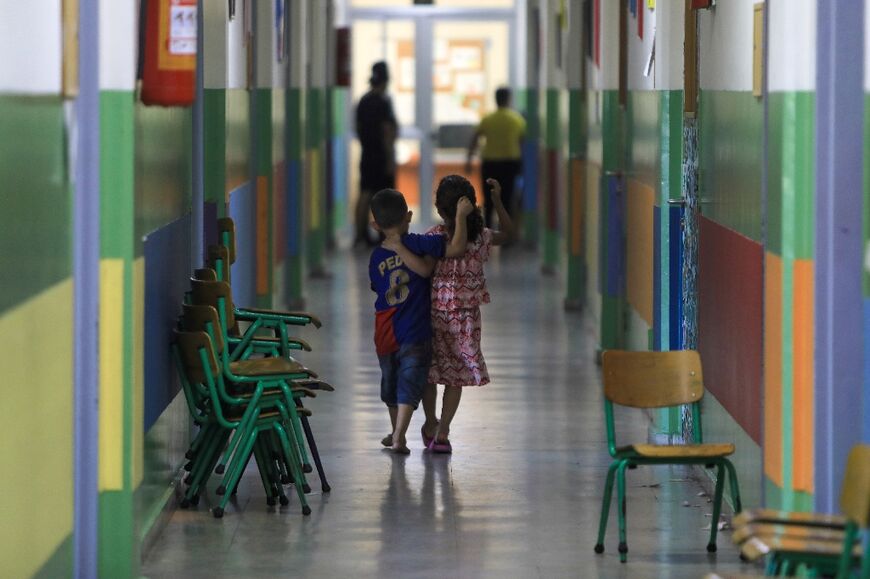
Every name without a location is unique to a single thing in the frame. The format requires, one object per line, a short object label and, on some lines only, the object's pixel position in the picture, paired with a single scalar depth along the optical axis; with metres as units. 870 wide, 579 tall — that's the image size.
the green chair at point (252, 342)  13.37
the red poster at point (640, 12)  17.20
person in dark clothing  32.34
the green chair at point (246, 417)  12.06
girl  14.14
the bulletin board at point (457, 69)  39.94
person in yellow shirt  33.50
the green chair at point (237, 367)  12.21
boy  14.06
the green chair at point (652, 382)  11.41
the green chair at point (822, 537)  7.79
